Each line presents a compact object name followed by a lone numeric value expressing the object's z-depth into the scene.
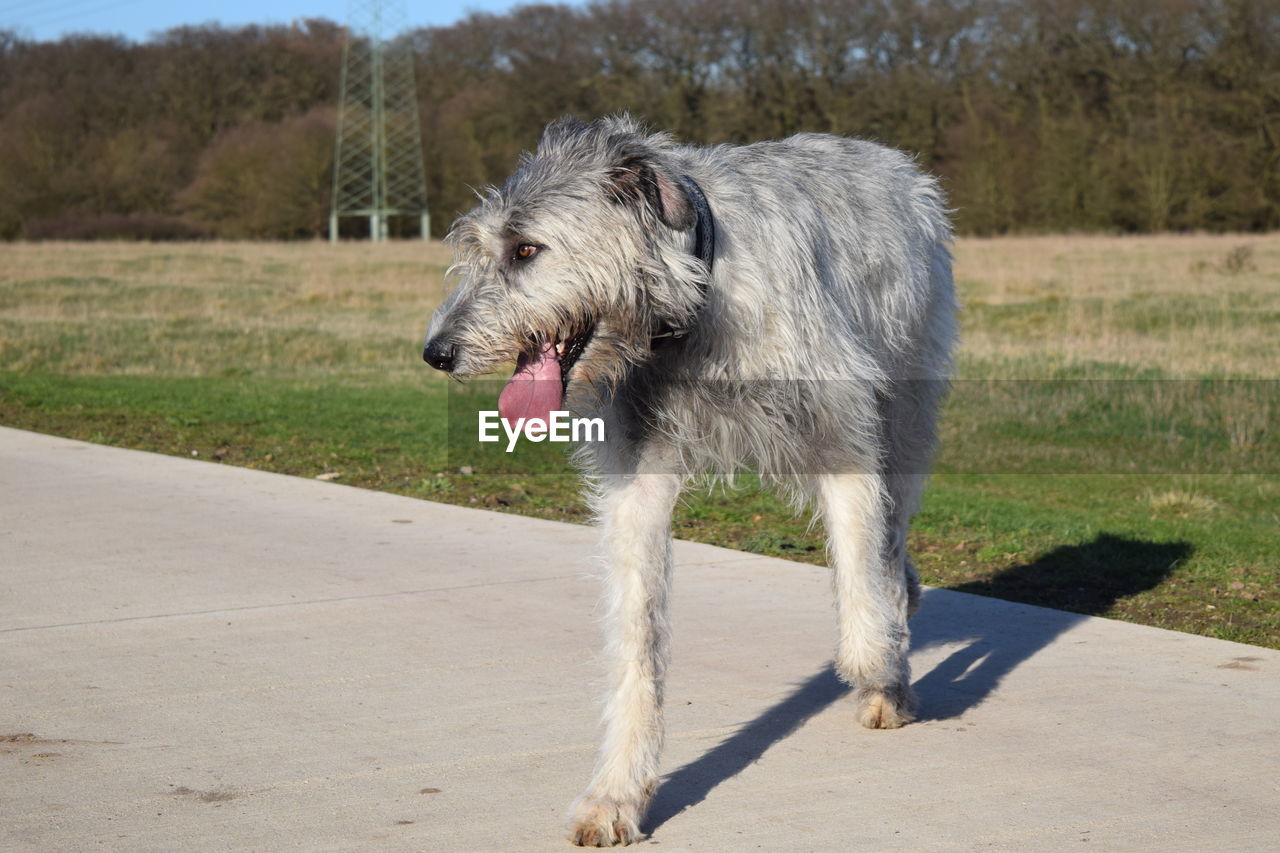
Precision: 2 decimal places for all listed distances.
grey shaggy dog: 3.67
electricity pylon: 63.25
